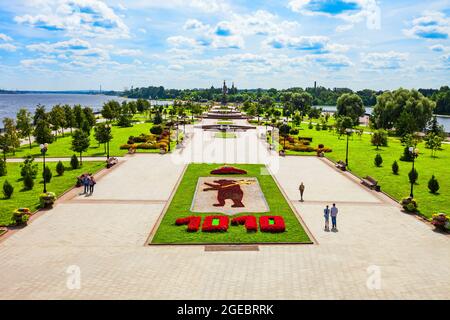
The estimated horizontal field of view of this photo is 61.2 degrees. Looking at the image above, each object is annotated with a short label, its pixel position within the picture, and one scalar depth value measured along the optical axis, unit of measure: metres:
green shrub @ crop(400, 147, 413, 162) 39.91
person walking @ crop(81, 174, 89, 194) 24.85
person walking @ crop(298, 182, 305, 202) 23.80
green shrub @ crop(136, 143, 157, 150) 44.81
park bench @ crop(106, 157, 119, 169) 34.05
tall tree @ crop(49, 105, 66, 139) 56.19
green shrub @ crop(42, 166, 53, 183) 25.48
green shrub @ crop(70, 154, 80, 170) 33.47
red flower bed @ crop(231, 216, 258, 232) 18.20
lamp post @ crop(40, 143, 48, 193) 25.87
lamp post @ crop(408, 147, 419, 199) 24.90
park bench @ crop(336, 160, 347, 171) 34.00
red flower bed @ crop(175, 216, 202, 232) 18.05
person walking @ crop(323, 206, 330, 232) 18.75
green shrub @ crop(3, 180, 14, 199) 23.70
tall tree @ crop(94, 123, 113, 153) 41.25
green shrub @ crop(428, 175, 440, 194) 26.48
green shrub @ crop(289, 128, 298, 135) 63.05
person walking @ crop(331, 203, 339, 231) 18.42
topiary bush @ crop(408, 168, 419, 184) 25.72
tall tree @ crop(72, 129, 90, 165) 36.56
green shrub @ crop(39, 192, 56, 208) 21.70
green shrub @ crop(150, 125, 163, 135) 57.75
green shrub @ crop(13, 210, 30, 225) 18.66
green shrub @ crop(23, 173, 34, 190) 26.11
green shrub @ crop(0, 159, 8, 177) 29.63
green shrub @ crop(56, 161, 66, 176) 30.78
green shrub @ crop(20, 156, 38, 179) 27.75
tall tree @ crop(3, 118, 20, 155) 39.50
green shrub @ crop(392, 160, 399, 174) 32.81
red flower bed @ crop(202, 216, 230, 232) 18.02
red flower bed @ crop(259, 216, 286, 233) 18.09
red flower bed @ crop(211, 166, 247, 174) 31.85
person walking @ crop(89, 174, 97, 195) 24.95
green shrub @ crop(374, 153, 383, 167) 36.38
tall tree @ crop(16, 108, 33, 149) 47.62
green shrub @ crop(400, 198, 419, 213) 21.69
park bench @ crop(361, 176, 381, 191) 26.91
